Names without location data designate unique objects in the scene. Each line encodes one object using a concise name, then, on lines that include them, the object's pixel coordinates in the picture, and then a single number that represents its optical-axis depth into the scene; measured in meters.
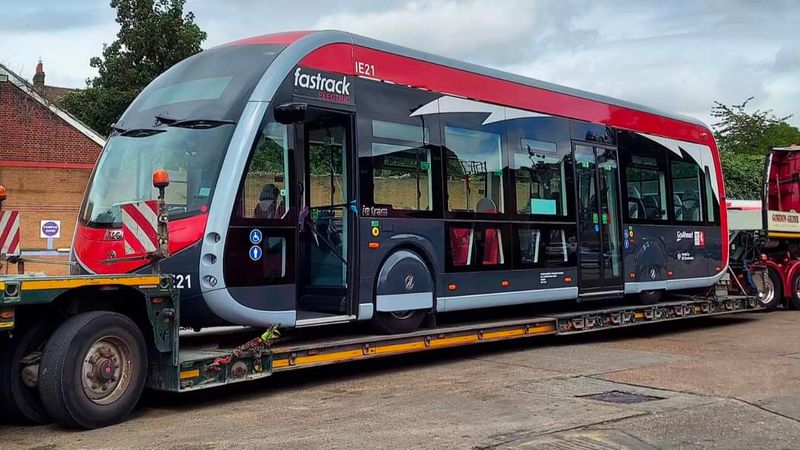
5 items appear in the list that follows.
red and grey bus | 7.57
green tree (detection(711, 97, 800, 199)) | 42.34
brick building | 21.91
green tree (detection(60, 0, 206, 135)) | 28.62
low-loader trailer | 6.04
